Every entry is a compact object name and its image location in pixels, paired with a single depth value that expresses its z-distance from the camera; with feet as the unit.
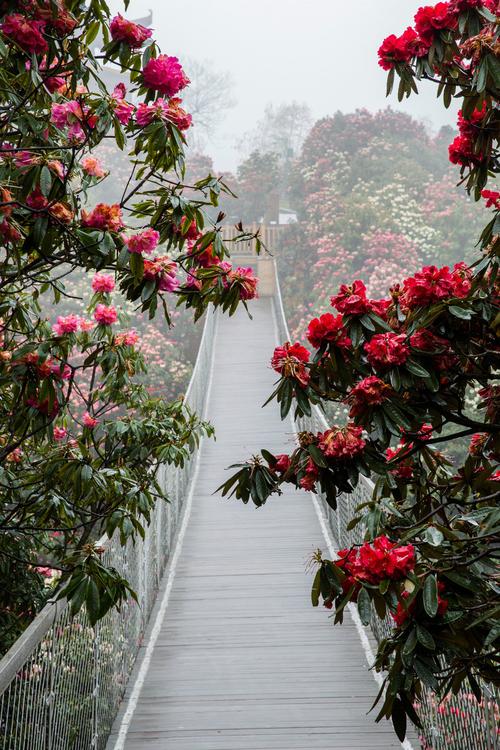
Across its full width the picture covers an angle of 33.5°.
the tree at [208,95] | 129.49
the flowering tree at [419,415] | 6.04
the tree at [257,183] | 83.10
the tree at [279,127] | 141.38
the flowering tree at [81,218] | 8.21
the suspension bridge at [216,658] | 10.11
